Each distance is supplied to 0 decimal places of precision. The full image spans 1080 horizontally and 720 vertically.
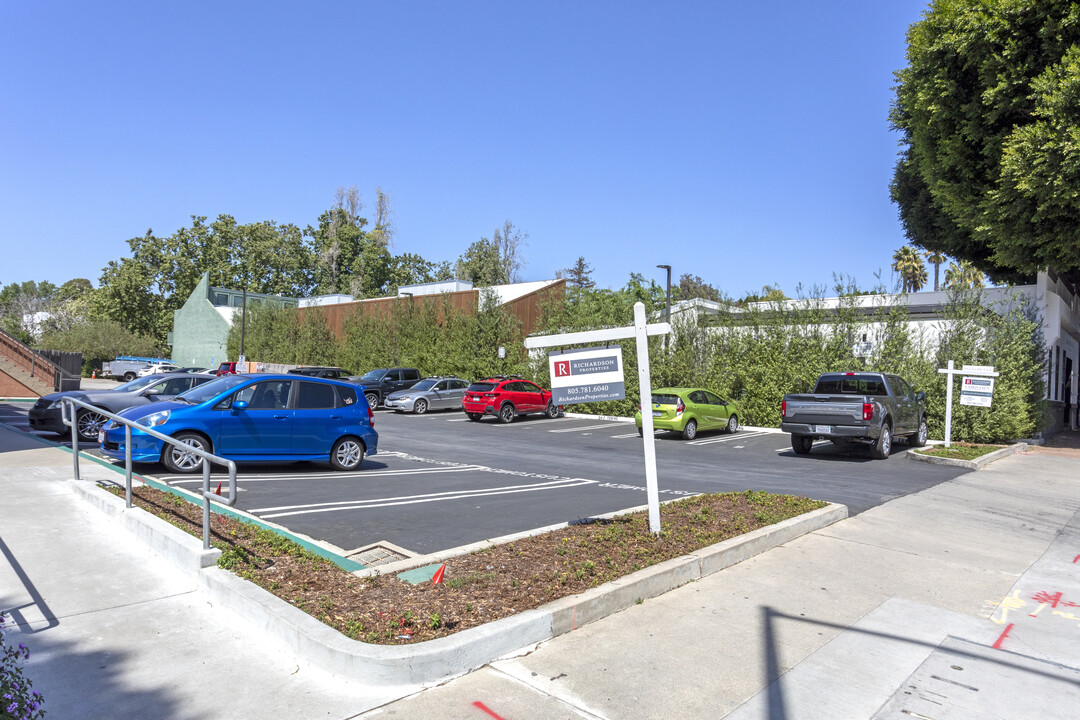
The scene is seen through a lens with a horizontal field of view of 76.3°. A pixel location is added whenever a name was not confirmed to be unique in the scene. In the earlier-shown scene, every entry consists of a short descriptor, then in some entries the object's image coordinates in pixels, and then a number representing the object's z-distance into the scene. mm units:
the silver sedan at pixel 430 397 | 28922
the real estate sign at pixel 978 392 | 17309
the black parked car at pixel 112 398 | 13773
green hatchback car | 20859
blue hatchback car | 10281
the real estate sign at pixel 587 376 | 7008
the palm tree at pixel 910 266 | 60872
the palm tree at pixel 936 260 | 54397
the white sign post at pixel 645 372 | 6812
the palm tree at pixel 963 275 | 53281
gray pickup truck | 15586
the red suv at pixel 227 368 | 38350
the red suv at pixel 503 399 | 26203
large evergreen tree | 15508
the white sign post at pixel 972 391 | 17250
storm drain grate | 6149
